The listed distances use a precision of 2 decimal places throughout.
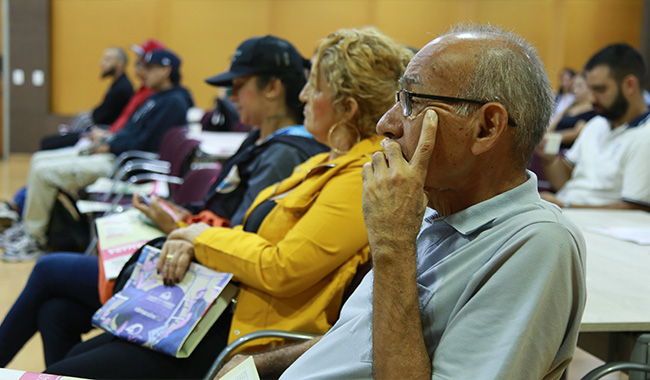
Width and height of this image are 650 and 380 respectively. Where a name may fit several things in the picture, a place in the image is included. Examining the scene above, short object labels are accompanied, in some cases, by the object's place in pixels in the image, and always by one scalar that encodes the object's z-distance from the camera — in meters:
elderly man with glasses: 0.88
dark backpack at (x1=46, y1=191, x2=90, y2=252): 4.50
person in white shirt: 2.88
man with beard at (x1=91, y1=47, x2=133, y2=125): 6.25
